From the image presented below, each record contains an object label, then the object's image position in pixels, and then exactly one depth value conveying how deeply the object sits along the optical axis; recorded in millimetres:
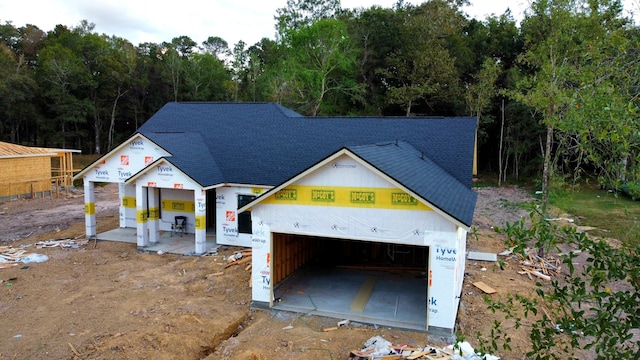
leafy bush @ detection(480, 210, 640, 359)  2979
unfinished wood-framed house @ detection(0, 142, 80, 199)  27156
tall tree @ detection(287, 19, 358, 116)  39341
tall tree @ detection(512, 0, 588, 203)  15344
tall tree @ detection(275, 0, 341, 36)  48625
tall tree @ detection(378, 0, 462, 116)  38281
